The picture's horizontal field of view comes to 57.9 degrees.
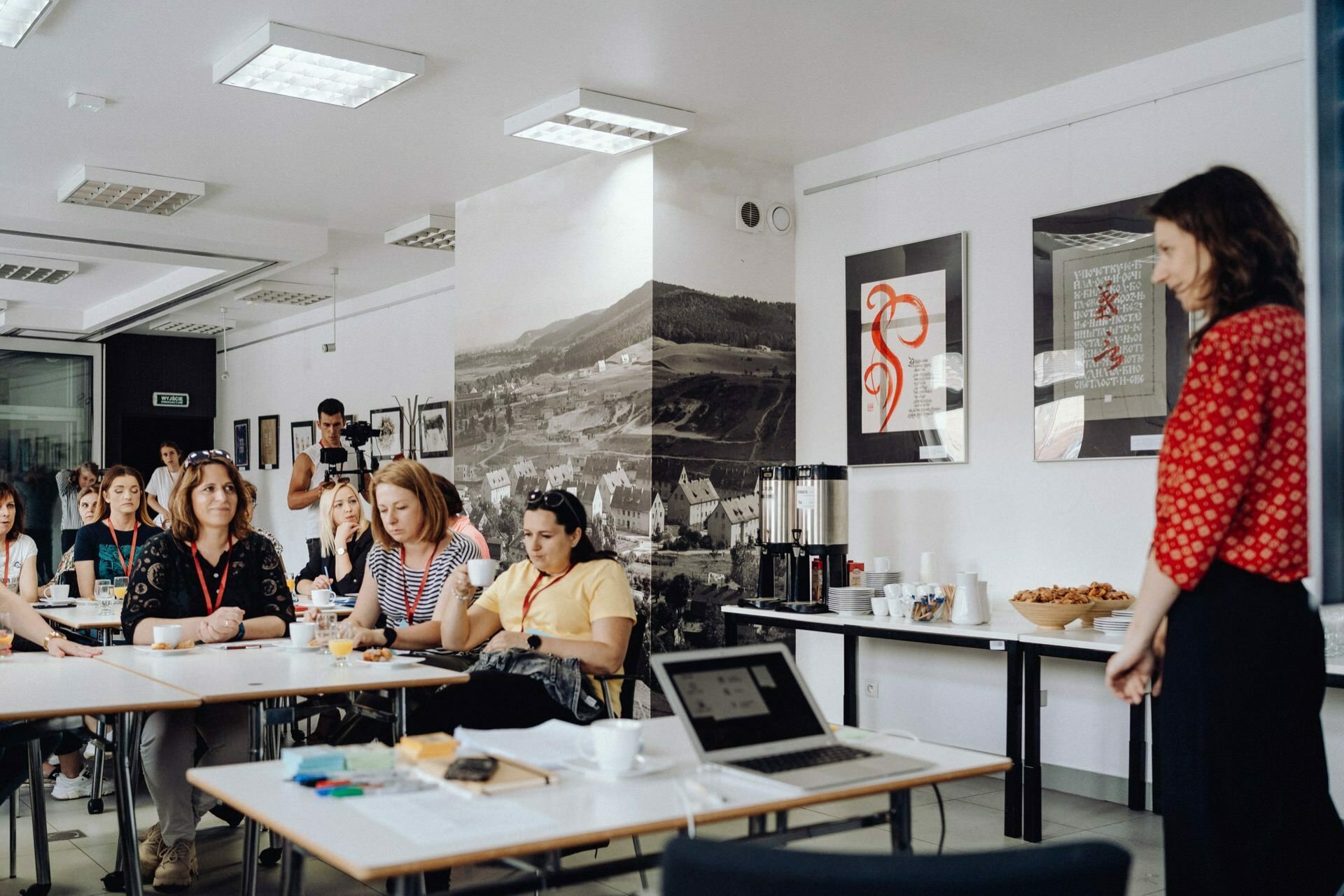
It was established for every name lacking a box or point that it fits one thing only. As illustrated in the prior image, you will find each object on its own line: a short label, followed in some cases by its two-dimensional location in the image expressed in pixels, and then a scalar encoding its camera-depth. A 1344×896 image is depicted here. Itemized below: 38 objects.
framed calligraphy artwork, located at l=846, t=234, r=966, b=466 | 5.18
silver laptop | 1.98
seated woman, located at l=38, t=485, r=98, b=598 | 6.61
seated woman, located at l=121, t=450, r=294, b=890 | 3.78
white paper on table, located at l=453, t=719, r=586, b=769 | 2.06
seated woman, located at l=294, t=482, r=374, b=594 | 5.99
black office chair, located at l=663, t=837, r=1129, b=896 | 1.04
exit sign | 12.02
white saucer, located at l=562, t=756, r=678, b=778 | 1.97
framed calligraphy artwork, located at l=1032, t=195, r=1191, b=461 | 4.46
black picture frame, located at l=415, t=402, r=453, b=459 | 8.64
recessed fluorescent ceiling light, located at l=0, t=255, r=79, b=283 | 8.40
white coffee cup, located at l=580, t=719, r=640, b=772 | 1.96
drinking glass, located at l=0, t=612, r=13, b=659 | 3.42
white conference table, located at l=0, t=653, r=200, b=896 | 2.69
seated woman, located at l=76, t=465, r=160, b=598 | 6.32
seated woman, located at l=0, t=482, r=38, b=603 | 6.13
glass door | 11.59
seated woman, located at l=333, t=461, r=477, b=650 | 4.29
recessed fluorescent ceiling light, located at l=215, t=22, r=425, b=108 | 4.40
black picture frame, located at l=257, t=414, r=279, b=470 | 11.13
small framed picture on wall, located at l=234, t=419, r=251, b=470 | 11.70
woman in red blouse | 1.90
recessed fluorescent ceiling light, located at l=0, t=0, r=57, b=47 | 4.07
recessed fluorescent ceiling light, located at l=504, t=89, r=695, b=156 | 5.03
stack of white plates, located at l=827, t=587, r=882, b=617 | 4.82
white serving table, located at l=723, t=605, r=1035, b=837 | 4.11
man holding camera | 8.34
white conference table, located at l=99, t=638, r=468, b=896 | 2.96
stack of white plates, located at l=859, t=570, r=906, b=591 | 5.00
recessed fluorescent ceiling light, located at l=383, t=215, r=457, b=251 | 7.06
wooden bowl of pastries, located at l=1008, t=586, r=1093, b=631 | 4.13
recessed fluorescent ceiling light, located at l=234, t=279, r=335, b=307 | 9.32
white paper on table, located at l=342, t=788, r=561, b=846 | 1.63
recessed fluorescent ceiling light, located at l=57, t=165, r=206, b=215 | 6.09
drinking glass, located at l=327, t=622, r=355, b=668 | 3.44
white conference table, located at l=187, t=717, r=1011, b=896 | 1.57
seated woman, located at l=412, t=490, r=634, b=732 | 3.45
